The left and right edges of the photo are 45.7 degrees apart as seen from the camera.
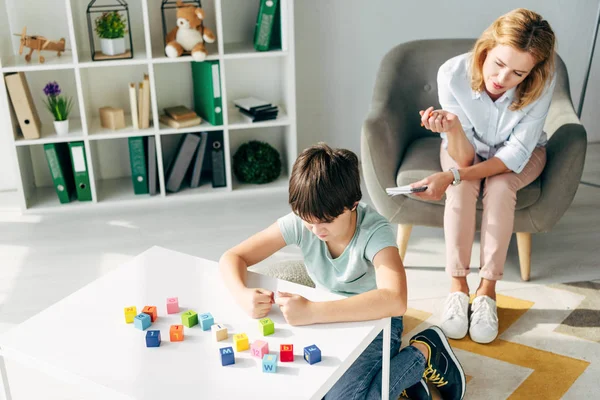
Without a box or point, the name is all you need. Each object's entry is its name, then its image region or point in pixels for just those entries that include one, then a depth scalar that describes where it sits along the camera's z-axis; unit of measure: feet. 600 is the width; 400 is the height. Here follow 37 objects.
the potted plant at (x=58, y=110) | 9.84
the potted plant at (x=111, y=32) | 9.76
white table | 4.21
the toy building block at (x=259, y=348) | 4.43
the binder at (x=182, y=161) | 10.36
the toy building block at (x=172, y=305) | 4.96
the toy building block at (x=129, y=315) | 4.86
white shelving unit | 9.87
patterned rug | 6.27
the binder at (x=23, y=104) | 9.59
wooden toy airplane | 9.57
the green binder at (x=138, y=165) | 10.26
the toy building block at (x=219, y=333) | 4.64
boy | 4.87
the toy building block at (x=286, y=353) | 4.38
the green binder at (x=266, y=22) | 9.95
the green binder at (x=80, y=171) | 10.02
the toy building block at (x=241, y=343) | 4.51
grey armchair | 7.54
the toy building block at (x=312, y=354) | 4.36
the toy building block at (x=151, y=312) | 4.88
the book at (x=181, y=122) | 10.22
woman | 6.95
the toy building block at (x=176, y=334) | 4.65
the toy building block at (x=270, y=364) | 4.29
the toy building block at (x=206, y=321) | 4.78
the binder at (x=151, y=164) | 10.21
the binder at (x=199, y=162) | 10.40
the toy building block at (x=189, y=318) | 4.79
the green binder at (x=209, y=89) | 9.97
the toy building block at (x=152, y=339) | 4.56
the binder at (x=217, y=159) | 10.49
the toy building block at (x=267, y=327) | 4.67
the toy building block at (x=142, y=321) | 4.75
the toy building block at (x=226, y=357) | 4.37
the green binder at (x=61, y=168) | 10.04
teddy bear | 9.78
